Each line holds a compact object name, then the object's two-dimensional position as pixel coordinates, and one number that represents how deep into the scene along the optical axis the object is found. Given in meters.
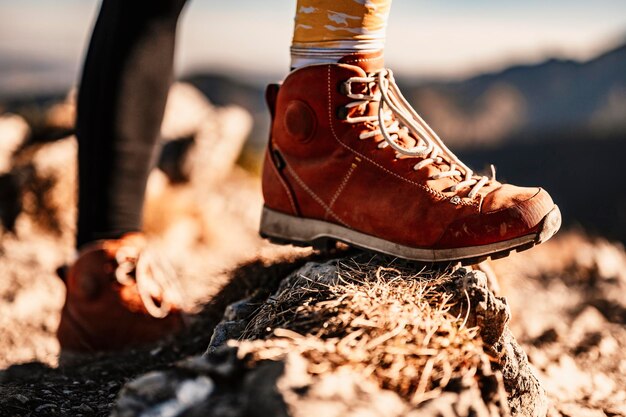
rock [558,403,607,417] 0.72
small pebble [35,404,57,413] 0.69
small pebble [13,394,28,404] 0.70
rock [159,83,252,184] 5.18
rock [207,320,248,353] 0.69
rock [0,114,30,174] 4.58
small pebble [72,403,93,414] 0.71
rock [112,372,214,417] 0.50
